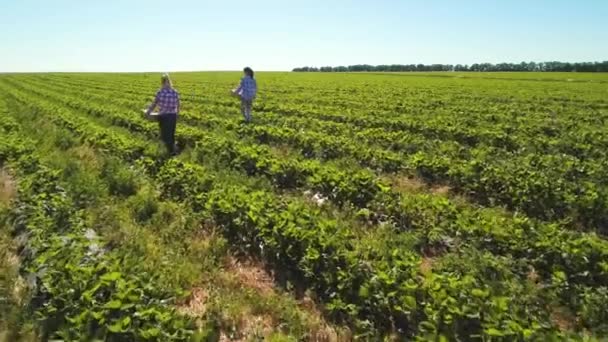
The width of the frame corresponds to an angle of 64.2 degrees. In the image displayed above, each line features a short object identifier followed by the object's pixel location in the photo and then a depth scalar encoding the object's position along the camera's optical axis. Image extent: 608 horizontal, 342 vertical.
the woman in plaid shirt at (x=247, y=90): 15.10
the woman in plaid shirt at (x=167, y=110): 10.74
